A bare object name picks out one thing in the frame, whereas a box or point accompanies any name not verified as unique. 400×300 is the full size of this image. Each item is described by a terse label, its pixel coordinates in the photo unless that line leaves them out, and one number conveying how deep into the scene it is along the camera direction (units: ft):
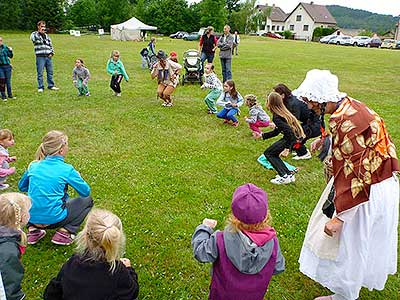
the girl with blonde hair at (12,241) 8.30
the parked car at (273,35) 203.64
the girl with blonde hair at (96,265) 7.64
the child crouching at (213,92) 29.86
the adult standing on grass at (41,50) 34.63
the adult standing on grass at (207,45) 43.45
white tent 133.59
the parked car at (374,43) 160.08
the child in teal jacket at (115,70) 34.91
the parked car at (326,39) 177.70
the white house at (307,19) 286.48
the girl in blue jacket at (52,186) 11.62
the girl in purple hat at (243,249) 7.51
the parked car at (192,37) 157.77
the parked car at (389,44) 153.48
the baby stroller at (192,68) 41.89
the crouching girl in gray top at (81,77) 34.45
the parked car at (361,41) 164.86
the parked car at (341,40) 170.18
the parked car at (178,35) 178.56
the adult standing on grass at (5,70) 31.24
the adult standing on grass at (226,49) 39.96
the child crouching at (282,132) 17.74
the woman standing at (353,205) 7.90
